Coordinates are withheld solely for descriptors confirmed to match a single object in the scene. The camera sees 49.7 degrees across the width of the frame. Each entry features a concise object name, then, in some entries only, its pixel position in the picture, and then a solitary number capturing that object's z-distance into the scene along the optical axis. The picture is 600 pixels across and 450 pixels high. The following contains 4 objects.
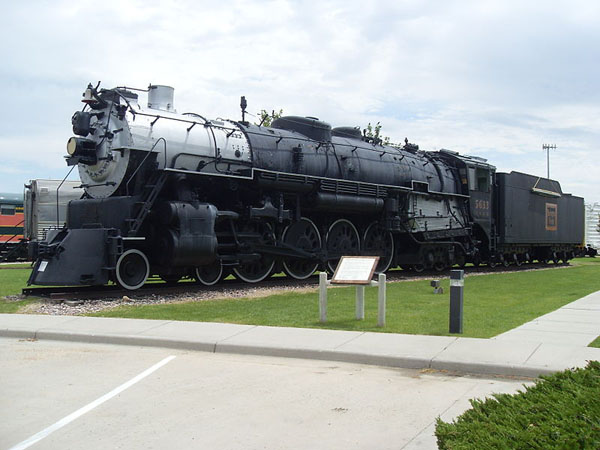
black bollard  8.70
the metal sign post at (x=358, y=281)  9.30
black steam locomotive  13.45
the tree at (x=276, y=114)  38.19
